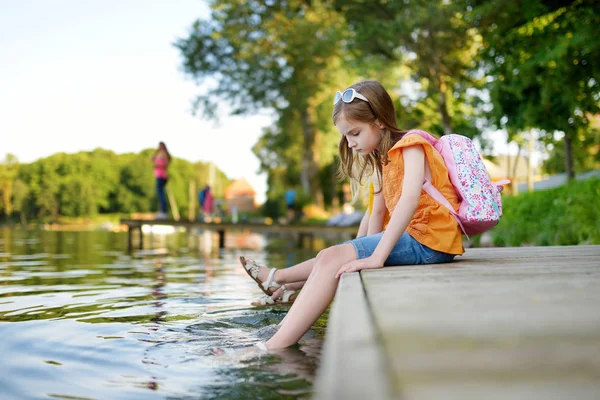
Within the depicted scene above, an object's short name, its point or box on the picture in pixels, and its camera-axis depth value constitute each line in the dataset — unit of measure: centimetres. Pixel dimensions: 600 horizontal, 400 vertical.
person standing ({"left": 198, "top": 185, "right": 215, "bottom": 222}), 2494
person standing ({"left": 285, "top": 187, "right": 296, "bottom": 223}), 2894
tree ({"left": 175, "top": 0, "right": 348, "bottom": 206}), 2870
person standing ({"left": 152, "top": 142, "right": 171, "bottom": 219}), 1670
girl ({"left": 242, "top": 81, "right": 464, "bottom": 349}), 332
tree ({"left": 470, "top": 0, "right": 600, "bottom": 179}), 867
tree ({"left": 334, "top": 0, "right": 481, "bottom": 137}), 1683
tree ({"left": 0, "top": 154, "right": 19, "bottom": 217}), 9742
